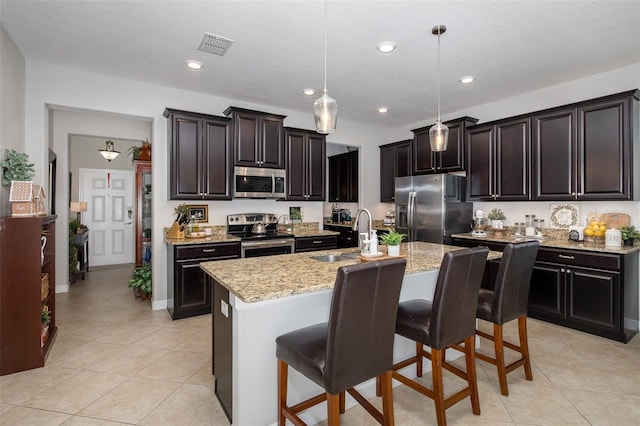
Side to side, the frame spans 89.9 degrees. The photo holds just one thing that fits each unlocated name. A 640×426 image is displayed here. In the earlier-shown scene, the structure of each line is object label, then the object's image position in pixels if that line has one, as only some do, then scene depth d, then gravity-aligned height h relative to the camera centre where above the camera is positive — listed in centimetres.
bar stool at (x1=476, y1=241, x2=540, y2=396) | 222 -62
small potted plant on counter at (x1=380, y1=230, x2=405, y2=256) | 242 -23
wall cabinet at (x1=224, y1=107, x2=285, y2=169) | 429 +105
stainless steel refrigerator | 456 +7
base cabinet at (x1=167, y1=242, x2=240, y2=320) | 372 -76
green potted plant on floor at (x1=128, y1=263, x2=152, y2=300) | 439 -93
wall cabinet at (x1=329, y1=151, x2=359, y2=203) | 647 +77
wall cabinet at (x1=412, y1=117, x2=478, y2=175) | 480 +96
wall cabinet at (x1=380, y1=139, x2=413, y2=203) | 564 +89
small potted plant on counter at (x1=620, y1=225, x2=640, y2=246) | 333 -24
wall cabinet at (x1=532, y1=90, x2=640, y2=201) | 330 +70
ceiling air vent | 292 +161
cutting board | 354 -8
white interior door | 704 +1
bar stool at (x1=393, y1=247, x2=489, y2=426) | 182 -65
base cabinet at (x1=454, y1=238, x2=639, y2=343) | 313 -82
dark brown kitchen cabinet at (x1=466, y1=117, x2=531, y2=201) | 413 +72
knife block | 399 -22
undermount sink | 252 -36
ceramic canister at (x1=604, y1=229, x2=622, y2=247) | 332 -27
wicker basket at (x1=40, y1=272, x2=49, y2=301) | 276 -65
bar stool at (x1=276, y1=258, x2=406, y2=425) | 140 -64
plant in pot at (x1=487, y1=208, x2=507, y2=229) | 454 -6
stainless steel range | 414 -30
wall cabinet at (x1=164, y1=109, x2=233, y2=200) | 395 +74
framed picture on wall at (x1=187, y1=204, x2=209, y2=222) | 437 +3
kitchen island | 170 -63
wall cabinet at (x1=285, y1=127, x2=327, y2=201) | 483 +76
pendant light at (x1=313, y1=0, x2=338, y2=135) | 208 +66
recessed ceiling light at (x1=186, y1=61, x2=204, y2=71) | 343 +162
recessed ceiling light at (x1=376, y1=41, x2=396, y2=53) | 299 +159
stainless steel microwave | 434 +44
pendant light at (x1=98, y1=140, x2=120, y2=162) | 614 +121
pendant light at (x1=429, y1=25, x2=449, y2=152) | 288 +69
